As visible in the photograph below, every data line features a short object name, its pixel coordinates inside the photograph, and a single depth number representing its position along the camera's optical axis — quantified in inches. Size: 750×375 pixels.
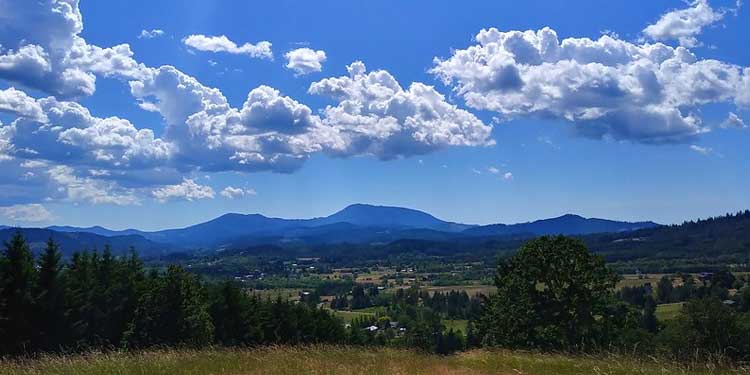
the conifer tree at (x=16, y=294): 1030.4
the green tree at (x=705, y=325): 1116.6
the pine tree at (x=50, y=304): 1104.8
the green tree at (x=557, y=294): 1093.8
